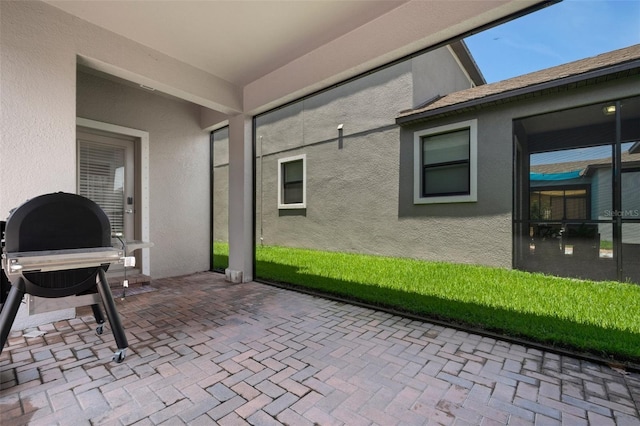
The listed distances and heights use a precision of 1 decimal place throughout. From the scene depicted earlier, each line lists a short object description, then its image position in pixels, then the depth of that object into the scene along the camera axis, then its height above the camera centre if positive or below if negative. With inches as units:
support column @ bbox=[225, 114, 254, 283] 181.6 +10.0
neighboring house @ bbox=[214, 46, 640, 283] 182.5 +37.0
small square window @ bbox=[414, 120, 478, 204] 234.2 +43.5
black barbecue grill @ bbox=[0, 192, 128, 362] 70.9 -10.2
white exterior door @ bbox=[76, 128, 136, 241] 161.5 +22.9
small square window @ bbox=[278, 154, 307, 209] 343.5 +39.1
